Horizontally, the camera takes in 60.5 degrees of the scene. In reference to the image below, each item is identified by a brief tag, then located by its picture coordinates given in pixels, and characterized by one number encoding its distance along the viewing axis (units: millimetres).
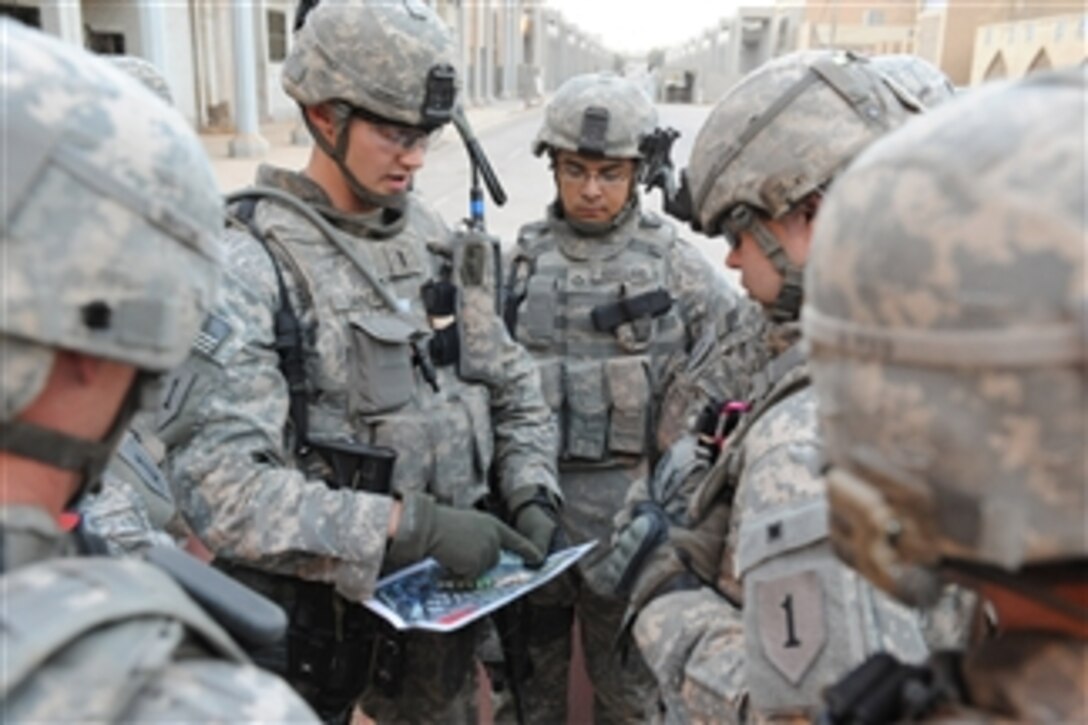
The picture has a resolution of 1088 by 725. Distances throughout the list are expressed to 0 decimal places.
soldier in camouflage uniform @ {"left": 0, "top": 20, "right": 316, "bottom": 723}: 817
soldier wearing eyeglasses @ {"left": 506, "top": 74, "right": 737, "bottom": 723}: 2971
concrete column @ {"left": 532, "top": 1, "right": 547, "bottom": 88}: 51938
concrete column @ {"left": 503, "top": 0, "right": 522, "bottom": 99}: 41500
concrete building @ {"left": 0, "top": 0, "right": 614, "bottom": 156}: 11469
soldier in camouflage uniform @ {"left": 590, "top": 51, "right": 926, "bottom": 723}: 1188
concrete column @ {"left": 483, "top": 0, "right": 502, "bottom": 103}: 35844
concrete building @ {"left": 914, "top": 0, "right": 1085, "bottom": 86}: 24922
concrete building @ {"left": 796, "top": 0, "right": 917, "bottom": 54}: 36941
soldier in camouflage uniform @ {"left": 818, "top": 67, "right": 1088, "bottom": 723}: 757
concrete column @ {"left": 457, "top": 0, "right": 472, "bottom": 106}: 27781
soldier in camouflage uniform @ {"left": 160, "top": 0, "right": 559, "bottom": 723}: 1887
